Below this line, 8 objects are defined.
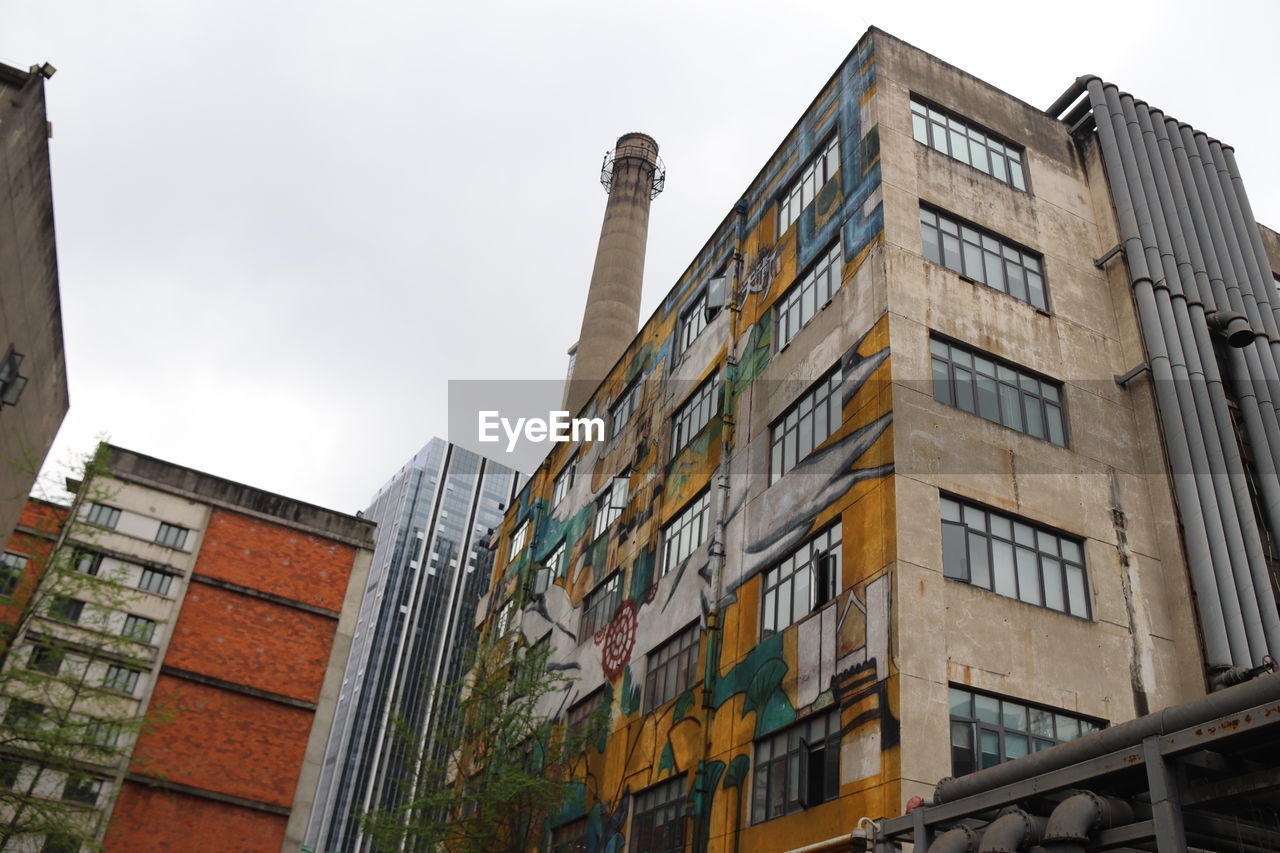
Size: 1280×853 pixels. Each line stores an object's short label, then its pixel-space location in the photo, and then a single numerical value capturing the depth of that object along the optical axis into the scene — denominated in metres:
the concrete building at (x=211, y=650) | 33.56
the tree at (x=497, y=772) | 25.34
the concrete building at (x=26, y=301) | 17.81
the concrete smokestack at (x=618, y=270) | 56.22
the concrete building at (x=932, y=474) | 17.97
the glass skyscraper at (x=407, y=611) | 130.12
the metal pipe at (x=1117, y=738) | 9.34
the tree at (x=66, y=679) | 20.80
